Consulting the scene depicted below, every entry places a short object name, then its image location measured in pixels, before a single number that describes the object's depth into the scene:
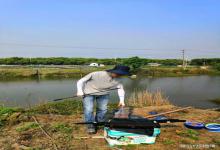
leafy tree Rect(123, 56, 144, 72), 36.62
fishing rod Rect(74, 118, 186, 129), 3.92
